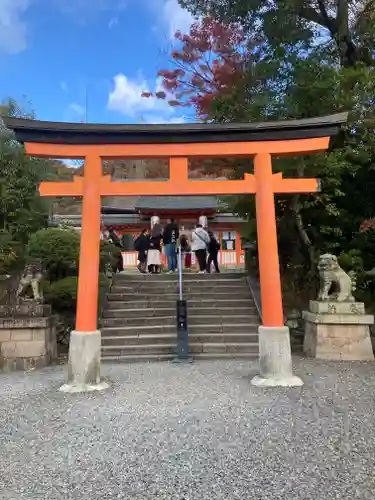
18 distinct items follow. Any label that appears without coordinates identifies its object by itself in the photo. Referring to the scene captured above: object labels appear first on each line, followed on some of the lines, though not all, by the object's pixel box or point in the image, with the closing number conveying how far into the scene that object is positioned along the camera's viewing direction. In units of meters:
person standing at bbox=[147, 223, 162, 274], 13.48
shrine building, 21.16
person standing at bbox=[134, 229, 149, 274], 13.94
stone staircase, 8.52
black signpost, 8.09
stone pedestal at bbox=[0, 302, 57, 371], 7.92
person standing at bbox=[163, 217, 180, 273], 14.12
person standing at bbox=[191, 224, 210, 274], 12.77
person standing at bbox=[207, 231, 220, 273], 13.08
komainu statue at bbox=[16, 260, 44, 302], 8.36
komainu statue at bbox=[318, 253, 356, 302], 8.36
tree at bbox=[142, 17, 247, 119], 11.75
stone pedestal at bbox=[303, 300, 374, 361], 8.05
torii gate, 6.36
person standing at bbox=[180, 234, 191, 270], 15.08
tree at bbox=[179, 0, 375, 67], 10.59
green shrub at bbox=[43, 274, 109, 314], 9.47
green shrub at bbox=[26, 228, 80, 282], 9.86
